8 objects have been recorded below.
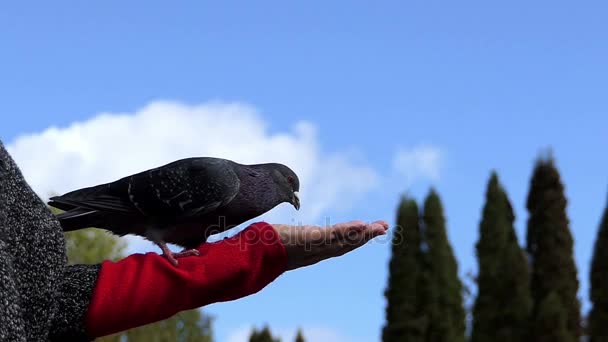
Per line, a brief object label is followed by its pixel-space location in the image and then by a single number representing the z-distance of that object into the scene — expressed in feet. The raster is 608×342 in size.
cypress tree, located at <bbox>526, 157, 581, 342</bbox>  65.77
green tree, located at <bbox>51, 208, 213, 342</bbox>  77.92
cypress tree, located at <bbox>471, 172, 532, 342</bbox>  65.31
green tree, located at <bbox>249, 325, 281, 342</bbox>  69.15
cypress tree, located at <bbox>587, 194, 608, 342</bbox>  63.62
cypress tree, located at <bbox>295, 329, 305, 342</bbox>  70.23
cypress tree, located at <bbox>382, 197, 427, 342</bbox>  65.82
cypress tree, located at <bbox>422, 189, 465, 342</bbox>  67.00
